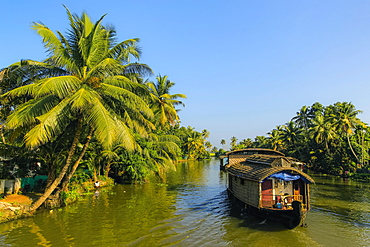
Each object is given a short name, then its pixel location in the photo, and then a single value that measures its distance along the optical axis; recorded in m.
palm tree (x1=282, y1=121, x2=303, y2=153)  41.88
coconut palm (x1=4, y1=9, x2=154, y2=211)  9.39
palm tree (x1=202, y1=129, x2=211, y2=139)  81.81
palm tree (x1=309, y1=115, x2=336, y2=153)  33.50
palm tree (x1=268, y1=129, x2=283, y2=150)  50.20
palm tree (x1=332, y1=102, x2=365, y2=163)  31.00
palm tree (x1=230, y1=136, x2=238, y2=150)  106.95
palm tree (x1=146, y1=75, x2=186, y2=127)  22.84
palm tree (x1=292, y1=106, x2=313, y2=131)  49.81
